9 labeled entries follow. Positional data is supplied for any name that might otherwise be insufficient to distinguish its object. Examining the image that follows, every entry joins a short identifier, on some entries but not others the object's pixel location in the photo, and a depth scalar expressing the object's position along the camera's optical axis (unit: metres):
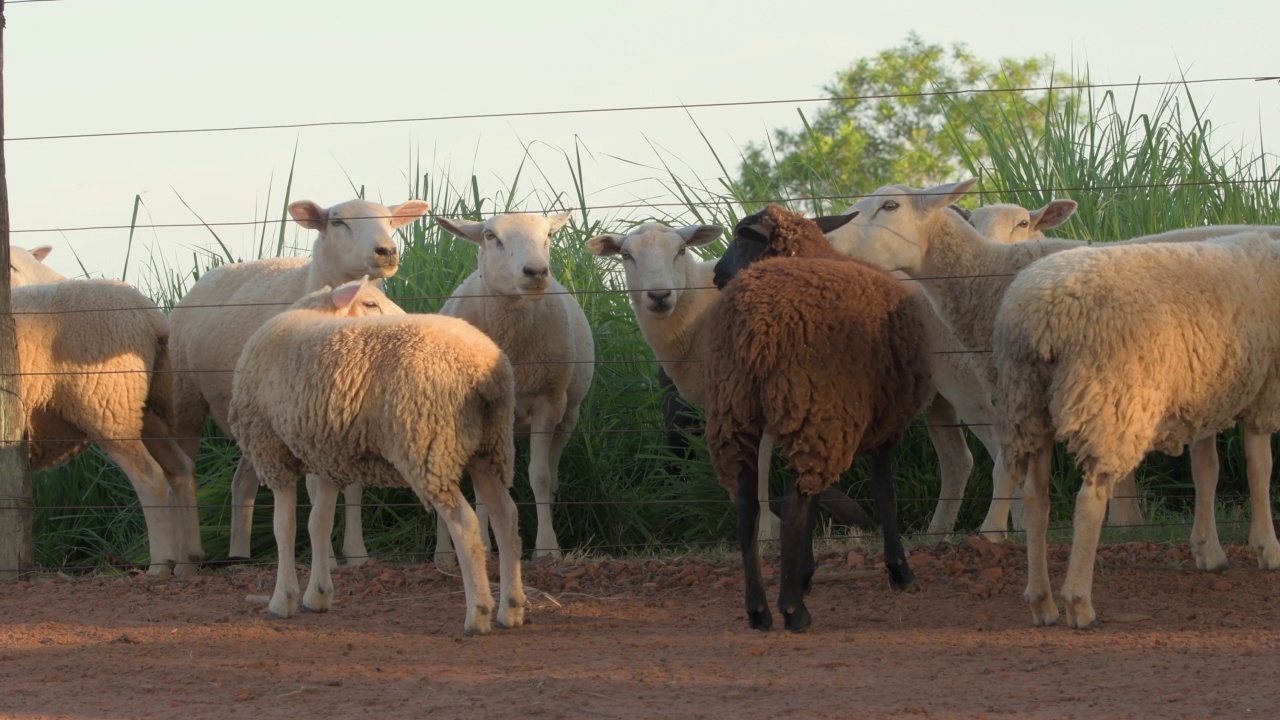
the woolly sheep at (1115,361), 9.60
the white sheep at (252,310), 15.34
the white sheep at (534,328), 14.74
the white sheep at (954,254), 12.98
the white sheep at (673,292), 14.94
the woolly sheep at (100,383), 14.16
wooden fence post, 13.84
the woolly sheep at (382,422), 10.54
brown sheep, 9.98
